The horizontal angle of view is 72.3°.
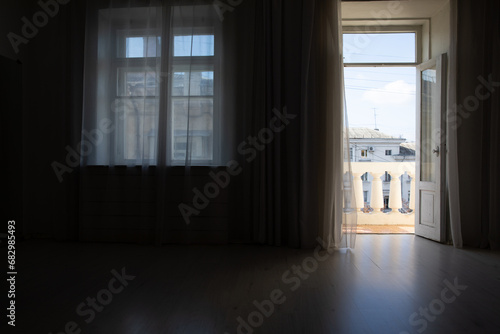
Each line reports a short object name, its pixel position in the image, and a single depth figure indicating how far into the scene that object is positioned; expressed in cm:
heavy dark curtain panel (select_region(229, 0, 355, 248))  325
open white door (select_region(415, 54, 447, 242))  352
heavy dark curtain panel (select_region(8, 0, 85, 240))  358
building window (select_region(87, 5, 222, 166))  346
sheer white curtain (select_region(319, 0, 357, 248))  323
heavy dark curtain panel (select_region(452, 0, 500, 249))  336
